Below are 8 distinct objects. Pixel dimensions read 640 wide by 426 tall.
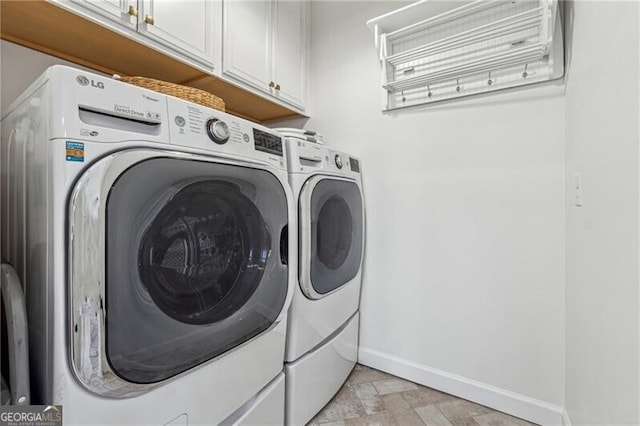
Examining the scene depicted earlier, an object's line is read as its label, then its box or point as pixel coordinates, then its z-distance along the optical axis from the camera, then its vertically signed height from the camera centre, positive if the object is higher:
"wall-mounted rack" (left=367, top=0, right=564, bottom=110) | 1.28 +0.82
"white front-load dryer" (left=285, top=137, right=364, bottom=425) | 1.16 -0.31
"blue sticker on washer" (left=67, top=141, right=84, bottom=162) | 0.57 +0.12
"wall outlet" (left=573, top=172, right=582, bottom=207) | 1.04 +0.07
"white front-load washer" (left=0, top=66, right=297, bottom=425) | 0.57 -0.10
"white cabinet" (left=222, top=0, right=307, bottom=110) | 1.45 +0.93
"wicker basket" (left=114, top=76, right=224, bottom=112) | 0.96 +0.42
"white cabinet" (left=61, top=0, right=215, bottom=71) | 1.02 +0.74
